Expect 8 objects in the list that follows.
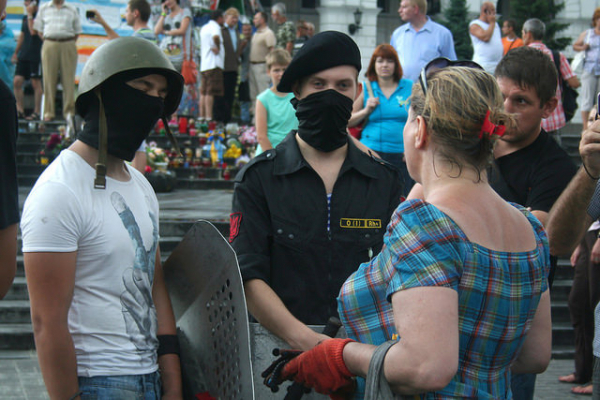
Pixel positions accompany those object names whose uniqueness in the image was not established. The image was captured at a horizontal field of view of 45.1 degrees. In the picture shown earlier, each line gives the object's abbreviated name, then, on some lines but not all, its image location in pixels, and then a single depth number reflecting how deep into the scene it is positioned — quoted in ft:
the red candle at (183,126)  45.14
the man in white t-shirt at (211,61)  46.11
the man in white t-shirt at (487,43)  37.09
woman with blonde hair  6.06
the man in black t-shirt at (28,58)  47.91
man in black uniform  9.23
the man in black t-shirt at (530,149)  10.25
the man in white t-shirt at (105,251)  7.36
